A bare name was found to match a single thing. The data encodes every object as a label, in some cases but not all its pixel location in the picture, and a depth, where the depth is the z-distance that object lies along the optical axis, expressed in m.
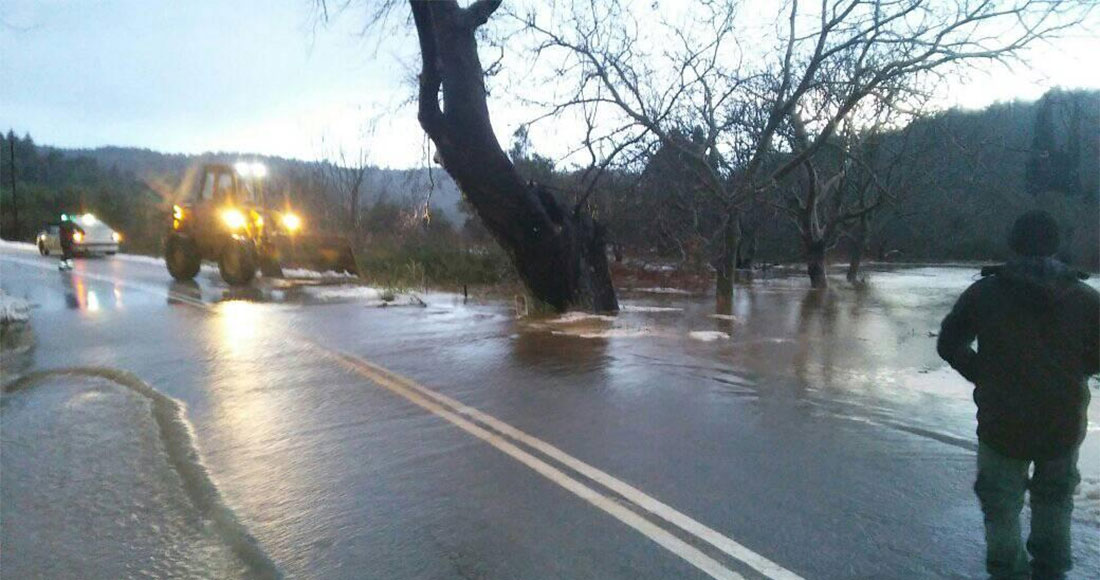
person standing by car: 26.98
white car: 35.06
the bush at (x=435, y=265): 25.44
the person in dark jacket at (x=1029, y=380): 3.74
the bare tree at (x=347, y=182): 43.50
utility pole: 56.56
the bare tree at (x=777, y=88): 15.12
